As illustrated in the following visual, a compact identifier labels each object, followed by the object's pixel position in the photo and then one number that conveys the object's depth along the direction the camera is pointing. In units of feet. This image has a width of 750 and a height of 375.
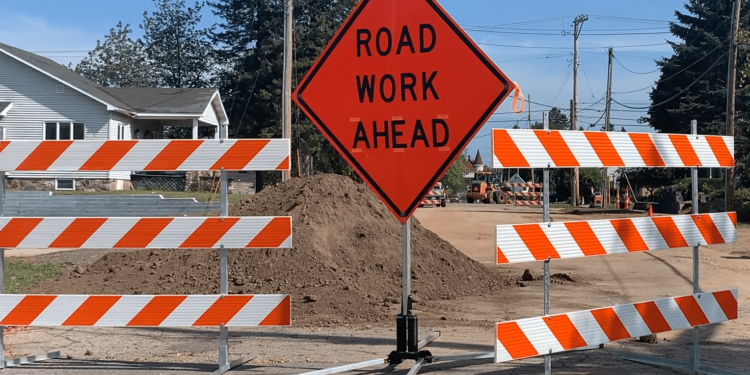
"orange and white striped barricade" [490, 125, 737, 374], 18.93
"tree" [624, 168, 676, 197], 191.93
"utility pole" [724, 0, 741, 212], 109.70
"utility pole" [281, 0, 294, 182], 80.12
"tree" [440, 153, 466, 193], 316.81
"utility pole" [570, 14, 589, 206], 165.48
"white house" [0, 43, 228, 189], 118.73
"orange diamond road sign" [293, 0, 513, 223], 20.74
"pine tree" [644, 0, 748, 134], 183.11
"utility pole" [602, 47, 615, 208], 158.30
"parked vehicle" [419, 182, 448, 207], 152.35
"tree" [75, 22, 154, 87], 240.94
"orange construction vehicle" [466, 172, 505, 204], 176.65
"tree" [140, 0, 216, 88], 222.48
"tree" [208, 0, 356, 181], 157.17
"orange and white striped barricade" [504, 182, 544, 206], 169.07
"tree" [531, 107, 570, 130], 378.06
